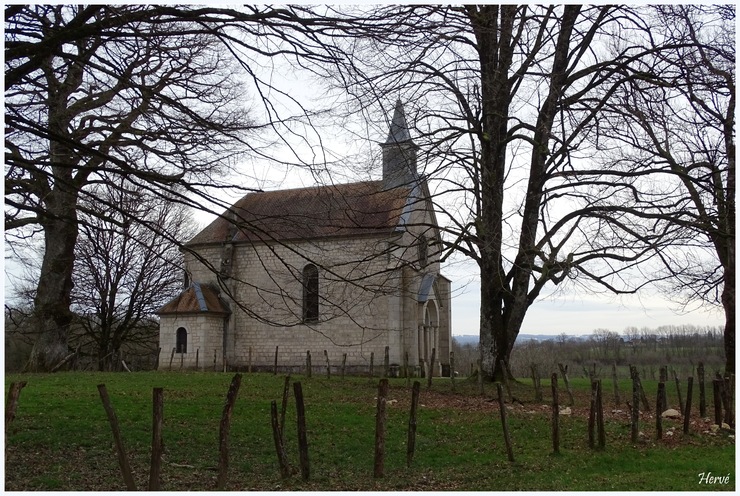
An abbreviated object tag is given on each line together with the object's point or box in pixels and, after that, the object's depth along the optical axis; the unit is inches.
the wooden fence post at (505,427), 377.7
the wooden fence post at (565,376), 638.5
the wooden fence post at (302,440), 316.8
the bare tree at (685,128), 520.1
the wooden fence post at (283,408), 325.9
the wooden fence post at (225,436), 291.6
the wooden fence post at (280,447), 312.5
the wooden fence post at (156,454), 272.0
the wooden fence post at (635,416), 425.1
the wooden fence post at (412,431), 360.2
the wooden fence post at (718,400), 486.4
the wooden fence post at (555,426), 396.5
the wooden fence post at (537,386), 628.1
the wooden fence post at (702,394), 558.9
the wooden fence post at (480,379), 667.4
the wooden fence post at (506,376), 617.8
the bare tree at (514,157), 596.7
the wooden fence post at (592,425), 410.0
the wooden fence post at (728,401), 487.9
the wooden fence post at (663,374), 537.2
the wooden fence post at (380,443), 328.8
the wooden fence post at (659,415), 445.4
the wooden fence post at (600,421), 407.2
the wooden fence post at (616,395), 625.9
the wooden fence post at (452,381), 711.4
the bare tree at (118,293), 1171.9
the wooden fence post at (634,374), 449.8
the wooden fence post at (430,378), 723.5
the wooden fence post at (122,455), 275.3
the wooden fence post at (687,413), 452.8
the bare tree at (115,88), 247.3
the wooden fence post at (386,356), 927.7
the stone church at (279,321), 1079.6
